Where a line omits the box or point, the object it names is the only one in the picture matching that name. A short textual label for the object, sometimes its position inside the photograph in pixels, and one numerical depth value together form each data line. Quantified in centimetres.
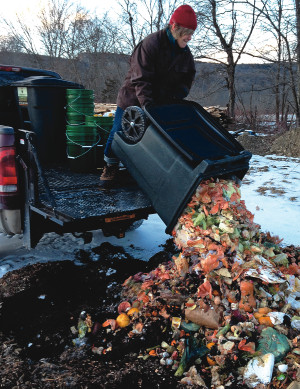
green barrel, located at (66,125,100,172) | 426
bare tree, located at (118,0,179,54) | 2522
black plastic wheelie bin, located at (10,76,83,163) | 450
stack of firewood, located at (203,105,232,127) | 1338
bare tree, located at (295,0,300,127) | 1323
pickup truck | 300
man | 335
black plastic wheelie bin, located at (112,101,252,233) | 286
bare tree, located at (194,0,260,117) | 1844
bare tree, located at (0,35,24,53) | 3368
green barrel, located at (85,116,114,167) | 447
